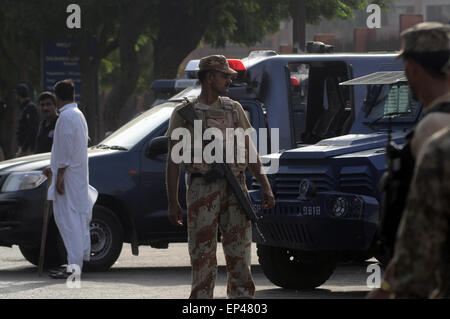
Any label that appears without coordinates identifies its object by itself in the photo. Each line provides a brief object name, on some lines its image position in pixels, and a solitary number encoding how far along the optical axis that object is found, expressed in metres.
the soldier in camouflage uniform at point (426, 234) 5.82
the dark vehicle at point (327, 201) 17.53
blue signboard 55.69
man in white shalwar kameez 20.92
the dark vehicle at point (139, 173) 22.50
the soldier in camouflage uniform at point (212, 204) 13.89
